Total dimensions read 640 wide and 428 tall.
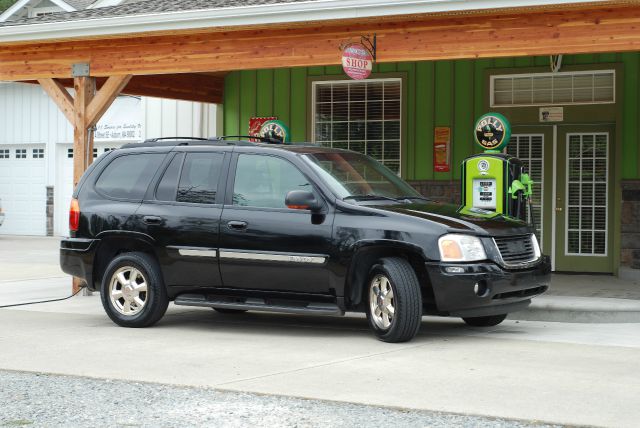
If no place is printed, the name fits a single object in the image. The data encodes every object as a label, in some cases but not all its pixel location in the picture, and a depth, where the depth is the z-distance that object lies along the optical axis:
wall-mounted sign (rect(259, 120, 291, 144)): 16.92
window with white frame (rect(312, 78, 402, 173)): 16.62
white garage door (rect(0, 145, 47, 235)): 26.50
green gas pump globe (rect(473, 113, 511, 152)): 13.80
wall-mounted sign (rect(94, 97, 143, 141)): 24.53
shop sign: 11.97
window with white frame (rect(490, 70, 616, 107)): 15.08
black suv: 9.05
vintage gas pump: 12.86
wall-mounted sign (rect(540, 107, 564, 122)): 15.32
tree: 42.75
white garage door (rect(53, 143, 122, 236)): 26.03
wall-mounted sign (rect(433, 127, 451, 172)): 16.11
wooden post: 13.77
